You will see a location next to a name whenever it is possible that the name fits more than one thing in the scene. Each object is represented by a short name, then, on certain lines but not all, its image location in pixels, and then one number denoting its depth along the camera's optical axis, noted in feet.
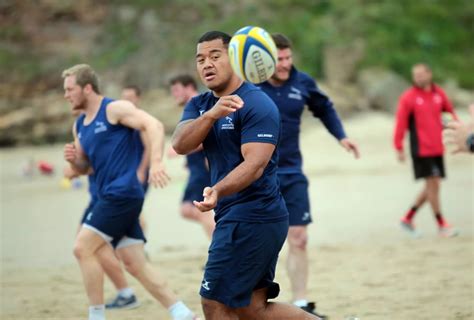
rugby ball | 34.94
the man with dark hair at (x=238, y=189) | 34.19
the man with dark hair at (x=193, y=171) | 65.10
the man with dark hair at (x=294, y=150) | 50.19
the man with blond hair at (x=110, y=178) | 47.16
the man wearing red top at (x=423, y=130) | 75.91
